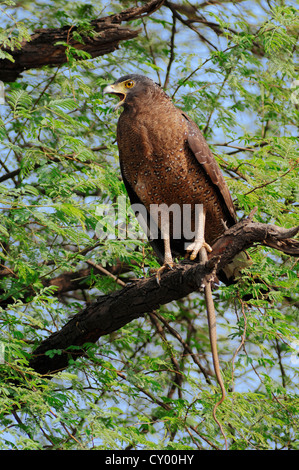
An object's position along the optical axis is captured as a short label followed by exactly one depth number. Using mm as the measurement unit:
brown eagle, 8734
